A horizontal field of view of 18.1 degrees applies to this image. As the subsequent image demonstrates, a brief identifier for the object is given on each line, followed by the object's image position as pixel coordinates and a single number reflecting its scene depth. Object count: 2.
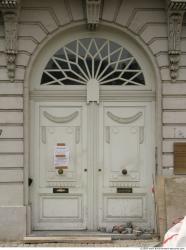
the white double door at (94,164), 9.97
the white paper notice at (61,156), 10.00
